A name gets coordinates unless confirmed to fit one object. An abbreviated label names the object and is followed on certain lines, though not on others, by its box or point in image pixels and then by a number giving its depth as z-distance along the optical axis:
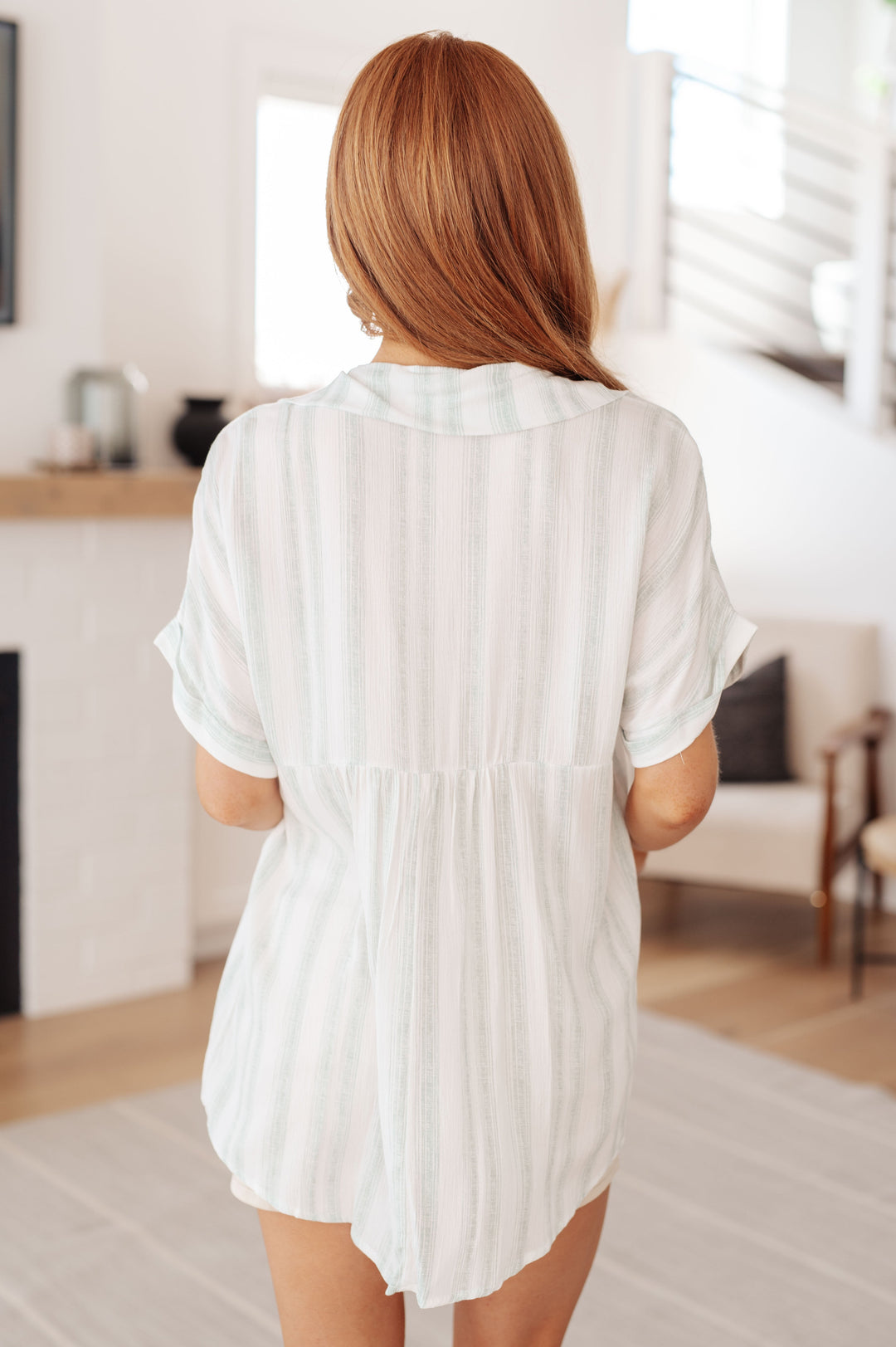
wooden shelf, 3.22
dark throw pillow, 4.18
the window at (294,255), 4.01
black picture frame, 3.19
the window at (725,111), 6.14
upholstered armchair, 3.85
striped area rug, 2.14
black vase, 3.67
